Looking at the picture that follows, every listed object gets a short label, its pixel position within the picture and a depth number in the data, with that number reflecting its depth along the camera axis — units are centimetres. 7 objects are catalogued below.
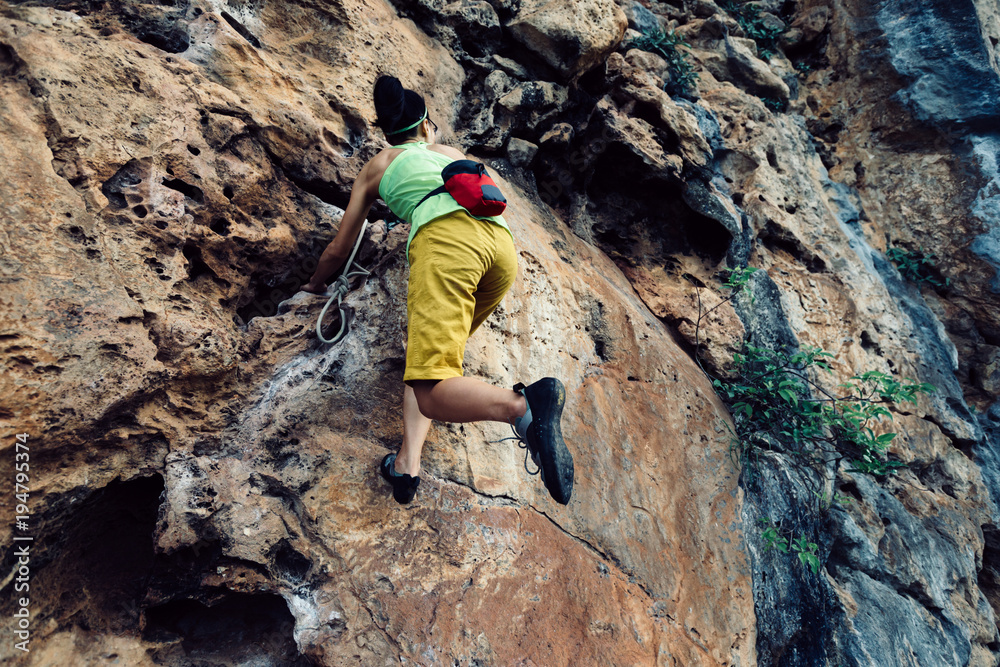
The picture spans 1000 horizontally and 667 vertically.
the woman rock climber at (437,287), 198
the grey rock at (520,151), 408
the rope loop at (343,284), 280
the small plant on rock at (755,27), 636
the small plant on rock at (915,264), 542
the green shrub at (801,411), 373
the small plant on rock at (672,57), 512
